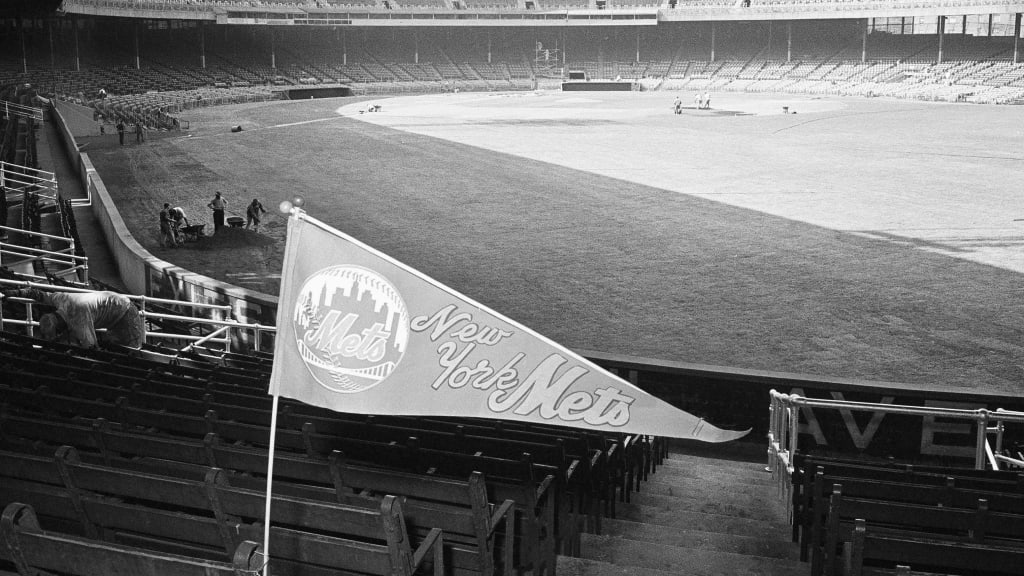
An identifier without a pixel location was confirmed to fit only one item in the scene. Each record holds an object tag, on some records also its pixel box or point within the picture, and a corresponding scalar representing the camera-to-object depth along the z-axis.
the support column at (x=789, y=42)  100.38
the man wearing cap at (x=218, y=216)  24.53
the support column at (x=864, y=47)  93.28
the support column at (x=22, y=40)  73.19
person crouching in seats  11.37
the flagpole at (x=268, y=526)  3.66
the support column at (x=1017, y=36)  80.56
